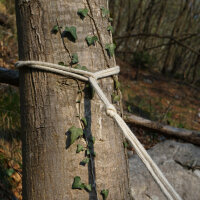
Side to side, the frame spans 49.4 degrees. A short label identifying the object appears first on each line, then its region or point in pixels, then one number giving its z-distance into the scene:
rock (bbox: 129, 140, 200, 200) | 1.66
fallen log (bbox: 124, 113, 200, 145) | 2.52
